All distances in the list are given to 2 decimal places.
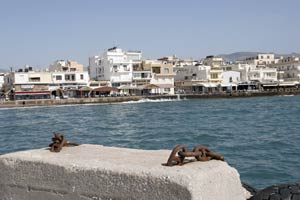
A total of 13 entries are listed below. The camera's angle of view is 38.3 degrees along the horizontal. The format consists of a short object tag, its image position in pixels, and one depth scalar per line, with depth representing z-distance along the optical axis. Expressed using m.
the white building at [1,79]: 95.34
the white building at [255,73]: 94.88
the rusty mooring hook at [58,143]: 3.92
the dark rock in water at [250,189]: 4.22
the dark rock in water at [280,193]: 3.32
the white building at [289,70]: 100.53
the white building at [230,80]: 89.50
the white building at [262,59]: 127.27
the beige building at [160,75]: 84.00
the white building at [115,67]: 81.31
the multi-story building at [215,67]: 91.12
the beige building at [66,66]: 84.70
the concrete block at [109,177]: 2.85
